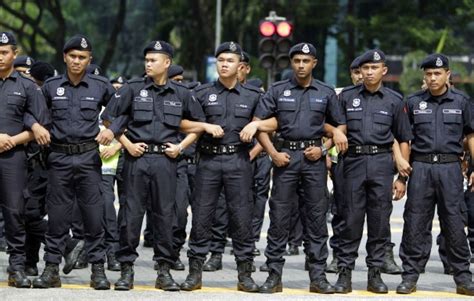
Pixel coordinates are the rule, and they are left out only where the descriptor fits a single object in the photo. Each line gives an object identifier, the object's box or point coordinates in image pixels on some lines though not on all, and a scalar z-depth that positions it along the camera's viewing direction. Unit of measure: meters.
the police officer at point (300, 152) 11.38
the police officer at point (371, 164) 11.41
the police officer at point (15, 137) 11.10
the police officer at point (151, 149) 11.18
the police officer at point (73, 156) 11.16
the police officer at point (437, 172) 11.41
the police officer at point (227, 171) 11.41
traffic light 23.56
